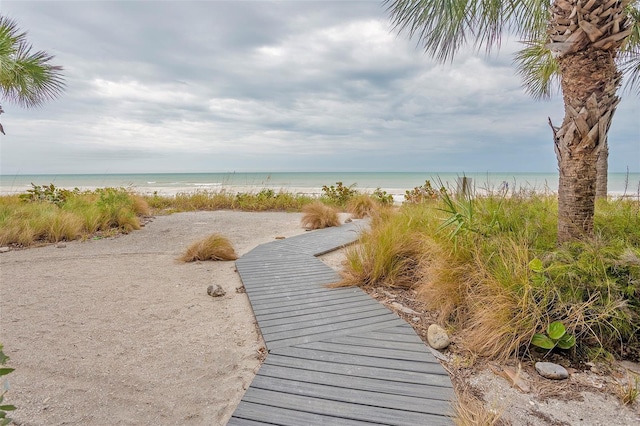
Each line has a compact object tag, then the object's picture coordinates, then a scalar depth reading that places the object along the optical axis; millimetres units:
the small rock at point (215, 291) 3672
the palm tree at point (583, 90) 2670
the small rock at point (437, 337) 2426
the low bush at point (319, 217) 7629
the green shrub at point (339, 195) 11117
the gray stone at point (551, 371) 2043
